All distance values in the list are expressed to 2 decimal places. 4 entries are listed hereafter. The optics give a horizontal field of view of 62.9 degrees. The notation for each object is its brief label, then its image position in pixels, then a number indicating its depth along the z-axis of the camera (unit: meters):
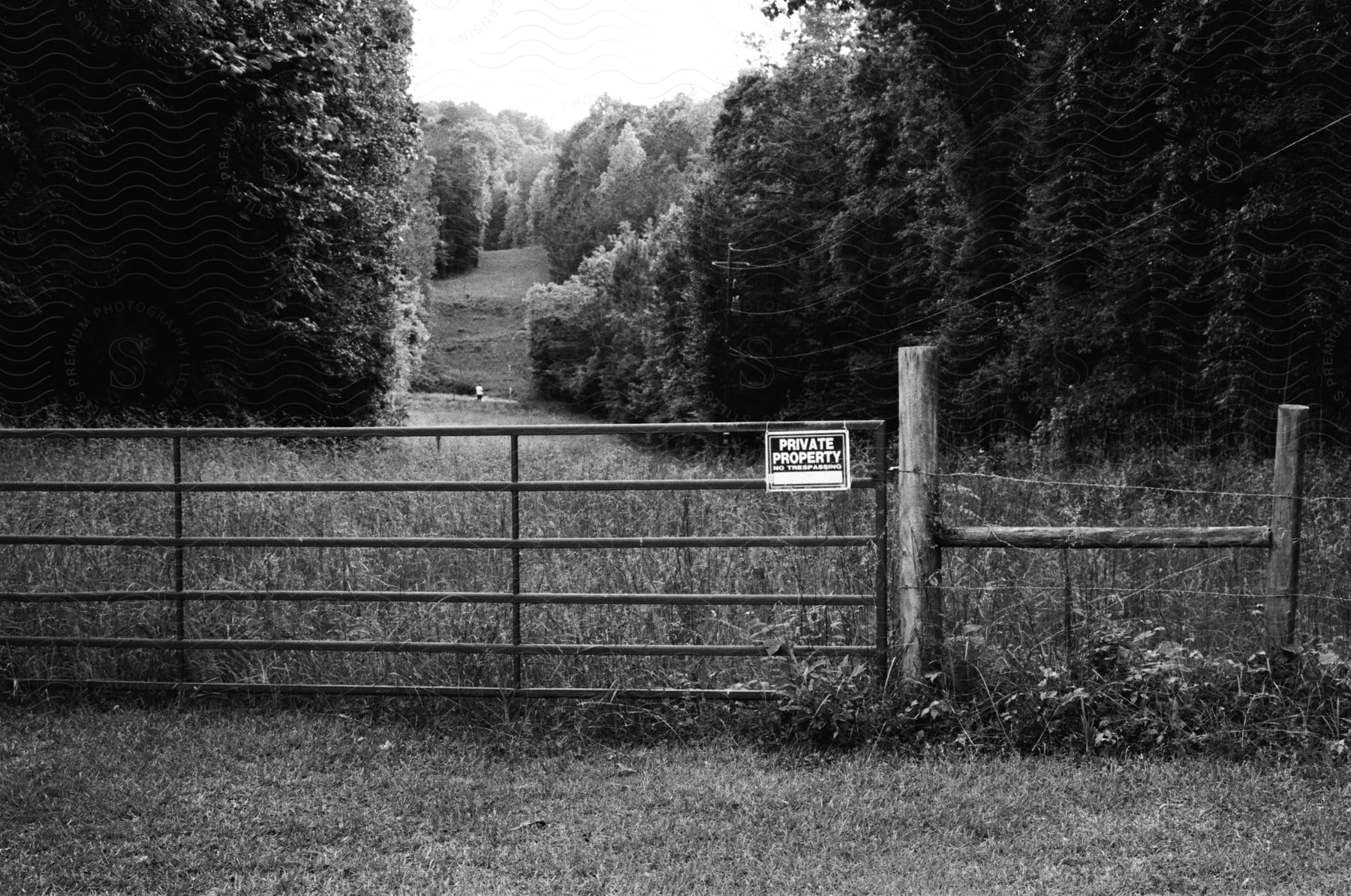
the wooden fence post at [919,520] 5.56
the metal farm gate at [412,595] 5.70
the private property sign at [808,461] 5.72
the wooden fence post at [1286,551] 5.37
